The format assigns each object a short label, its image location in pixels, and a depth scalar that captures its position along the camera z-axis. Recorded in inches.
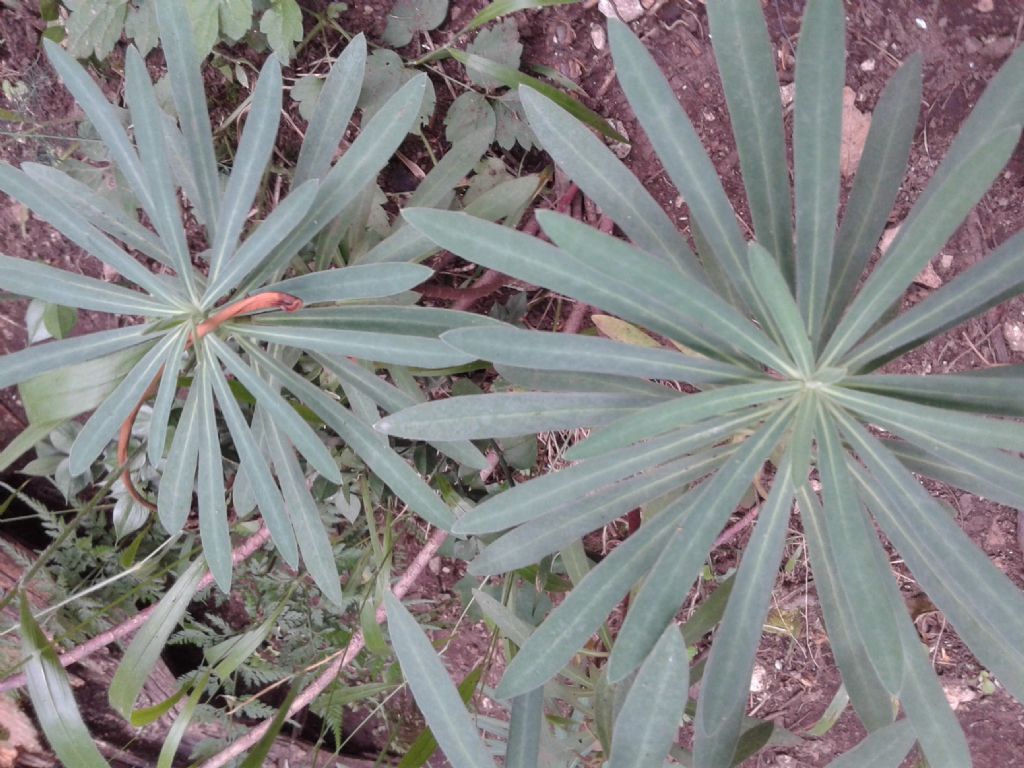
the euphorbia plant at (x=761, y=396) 9.4
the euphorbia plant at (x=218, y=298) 11.4
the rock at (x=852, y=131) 17.5
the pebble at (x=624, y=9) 18.3
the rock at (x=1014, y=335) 17.6
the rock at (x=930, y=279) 17.7
